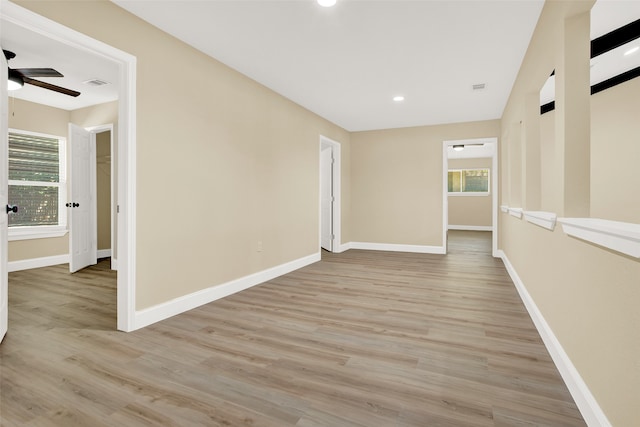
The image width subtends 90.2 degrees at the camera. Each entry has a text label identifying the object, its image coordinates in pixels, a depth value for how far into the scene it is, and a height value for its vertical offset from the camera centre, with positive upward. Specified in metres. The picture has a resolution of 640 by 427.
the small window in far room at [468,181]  11.21 +0.96
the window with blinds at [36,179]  5.04 +0.46
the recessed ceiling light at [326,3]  2.45 +1.59
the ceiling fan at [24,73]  3.20 +1.40
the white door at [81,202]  4.80 +0.07
